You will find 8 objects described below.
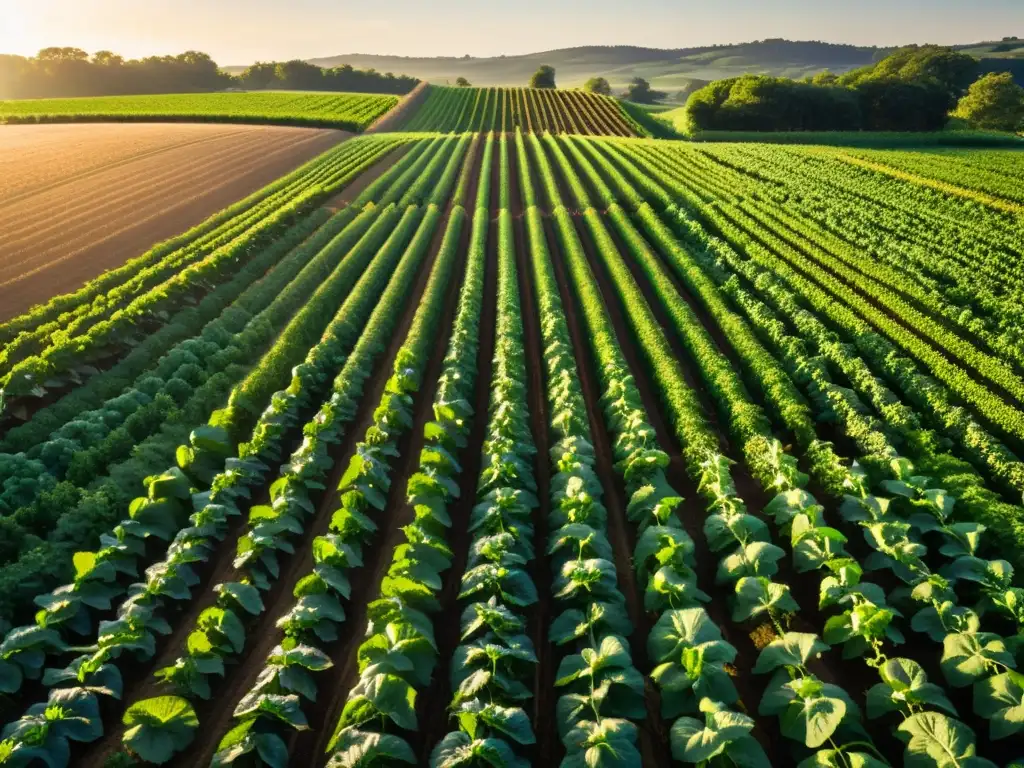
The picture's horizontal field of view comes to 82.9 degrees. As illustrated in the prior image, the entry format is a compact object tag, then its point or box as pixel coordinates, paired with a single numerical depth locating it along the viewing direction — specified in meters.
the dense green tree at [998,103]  63.75
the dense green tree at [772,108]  60.75
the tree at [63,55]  90.81
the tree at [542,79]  113.51
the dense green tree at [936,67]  80.25
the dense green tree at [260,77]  108.12
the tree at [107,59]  93.00
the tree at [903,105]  61.38
